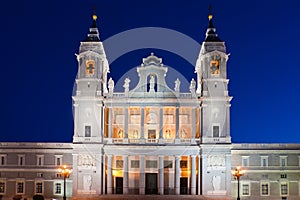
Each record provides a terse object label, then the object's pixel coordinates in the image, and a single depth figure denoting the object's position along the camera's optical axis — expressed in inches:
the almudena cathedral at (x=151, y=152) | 2760.8
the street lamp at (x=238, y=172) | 2021.4
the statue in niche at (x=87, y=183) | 2738.7
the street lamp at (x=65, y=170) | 2068.2
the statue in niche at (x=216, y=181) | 2743.6
